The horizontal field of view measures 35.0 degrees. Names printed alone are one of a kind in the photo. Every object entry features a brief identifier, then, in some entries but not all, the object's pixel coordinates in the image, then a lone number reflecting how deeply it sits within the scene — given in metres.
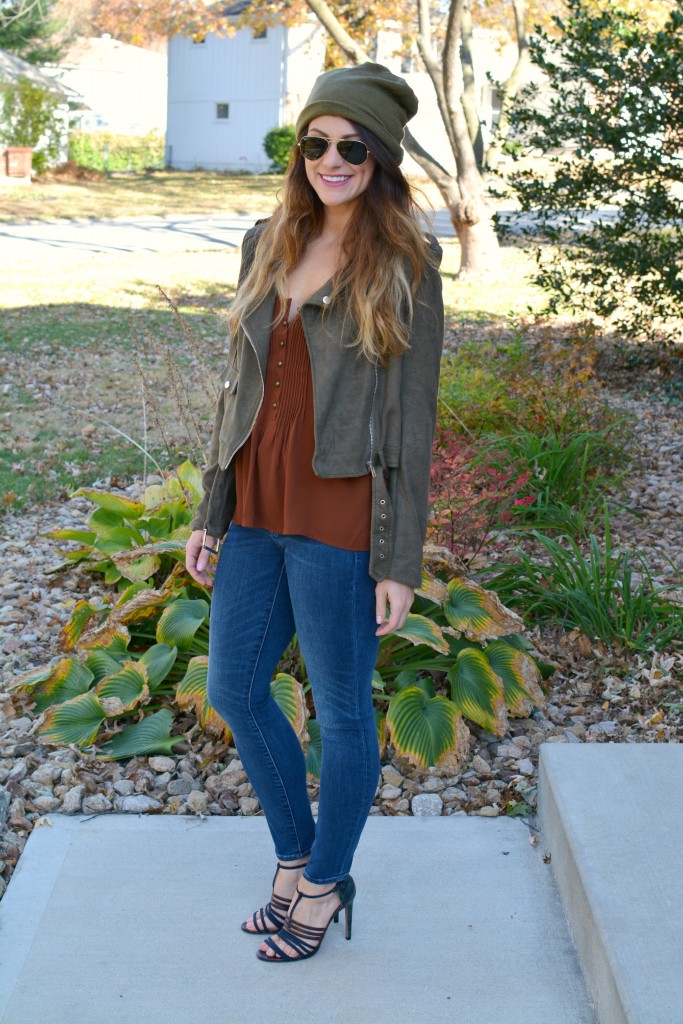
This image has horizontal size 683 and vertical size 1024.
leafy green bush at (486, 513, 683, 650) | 4.09
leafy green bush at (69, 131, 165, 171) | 32.66
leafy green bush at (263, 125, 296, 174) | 30.73
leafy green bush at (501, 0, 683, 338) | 6.90
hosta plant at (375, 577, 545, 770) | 3.40
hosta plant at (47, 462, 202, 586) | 4.25
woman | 2.17
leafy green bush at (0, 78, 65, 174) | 28.47
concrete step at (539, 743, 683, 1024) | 2.14
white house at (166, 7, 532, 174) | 32.66
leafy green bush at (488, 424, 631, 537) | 5.01
